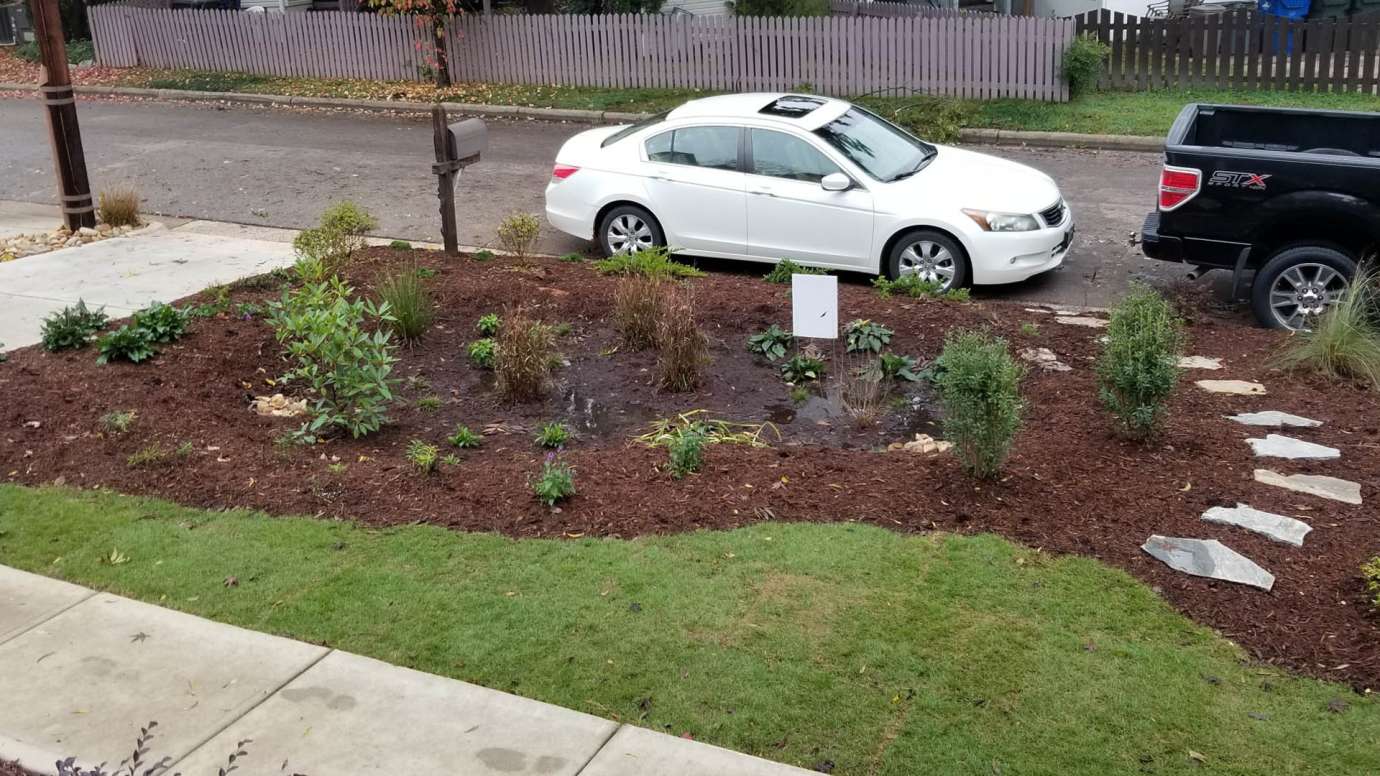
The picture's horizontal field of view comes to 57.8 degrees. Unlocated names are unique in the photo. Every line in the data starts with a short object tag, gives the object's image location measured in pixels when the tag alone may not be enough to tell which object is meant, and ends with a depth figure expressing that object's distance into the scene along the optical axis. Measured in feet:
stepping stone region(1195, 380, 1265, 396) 25.36
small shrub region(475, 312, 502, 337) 29.76
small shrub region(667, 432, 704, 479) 21.65
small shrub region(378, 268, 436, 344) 29.25
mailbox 35.86
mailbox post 35.53
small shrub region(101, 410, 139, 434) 23.67
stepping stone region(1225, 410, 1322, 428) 23.45
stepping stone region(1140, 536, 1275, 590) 17.72
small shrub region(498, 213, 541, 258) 34.17
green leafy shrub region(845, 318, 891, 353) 28.14
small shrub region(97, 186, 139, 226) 42.34
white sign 24.89
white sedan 33.73
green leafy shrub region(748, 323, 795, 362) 28.25
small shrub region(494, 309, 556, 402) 25.58
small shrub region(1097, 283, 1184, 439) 21.45
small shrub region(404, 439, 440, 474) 21.74
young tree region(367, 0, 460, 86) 71.67
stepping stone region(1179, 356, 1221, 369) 27.22
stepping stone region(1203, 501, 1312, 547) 18.80
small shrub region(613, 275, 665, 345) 28.71
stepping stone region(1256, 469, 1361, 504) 20.18
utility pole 40.47
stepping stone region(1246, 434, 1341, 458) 21.89
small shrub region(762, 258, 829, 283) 33.81
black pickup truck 28.78
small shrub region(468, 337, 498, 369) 28.07
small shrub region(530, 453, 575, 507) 20.51
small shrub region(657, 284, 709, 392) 26.32
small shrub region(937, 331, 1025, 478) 19.71
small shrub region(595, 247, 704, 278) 32.40
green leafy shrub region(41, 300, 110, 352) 28.25
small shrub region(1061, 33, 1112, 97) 59.57
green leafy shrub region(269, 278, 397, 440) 23.04
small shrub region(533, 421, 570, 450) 23.71
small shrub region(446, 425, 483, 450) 23.65
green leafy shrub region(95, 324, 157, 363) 27.35
